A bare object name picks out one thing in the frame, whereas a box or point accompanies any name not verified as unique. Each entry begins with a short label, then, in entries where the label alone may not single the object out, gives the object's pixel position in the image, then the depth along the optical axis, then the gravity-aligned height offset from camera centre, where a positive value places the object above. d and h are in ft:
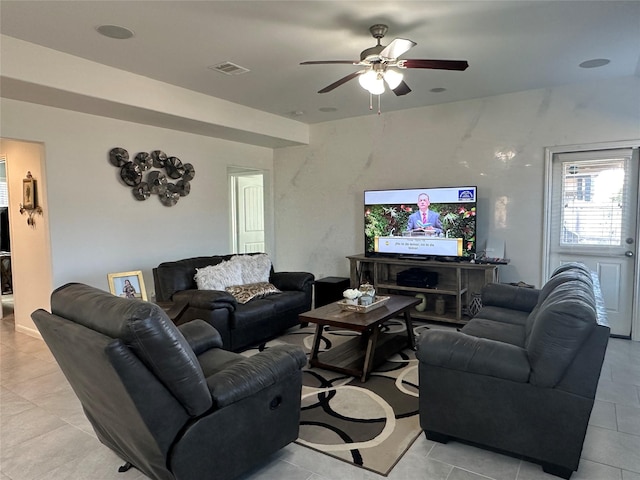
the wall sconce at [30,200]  13.93 +0.57
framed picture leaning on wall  13.79 -2.34
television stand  15.55 -2.70
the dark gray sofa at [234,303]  12.53 -2.90
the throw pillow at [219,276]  13.93 -2.10
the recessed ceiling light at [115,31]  9.61 +4.41
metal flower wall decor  15.14 +1.65
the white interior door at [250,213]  23.31 +0.14
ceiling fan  8.96 +3.47
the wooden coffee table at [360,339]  10.89 -3.83
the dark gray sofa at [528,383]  6.51 -2.90
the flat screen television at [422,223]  15.76 -0.32
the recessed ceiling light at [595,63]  12.10 +4.53
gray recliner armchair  5.18 -2.58
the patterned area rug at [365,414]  7.76 -4.40
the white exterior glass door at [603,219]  14.12 -0.17
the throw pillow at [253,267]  15.34 -1.98
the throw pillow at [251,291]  13.94 -2.64
